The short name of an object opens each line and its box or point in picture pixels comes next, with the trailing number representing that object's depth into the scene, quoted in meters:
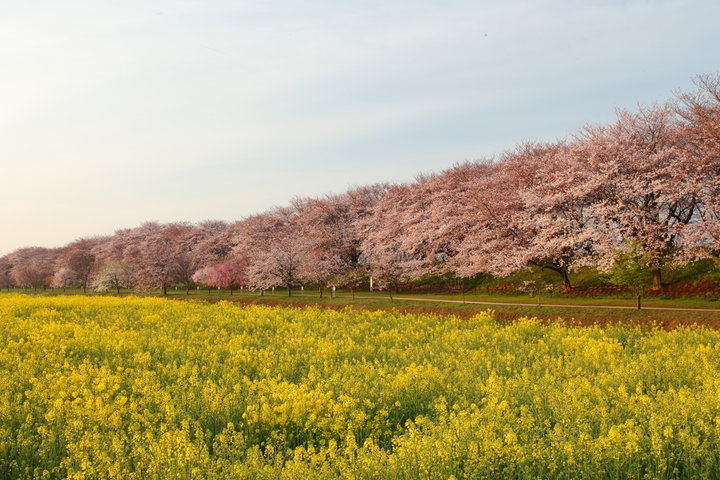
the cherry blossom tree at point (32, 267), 113.56
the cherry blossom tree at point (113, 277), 81.06
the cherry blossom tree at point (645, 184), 37.06
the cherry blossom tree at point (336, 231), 62.25
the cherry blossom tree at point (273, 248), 58.22
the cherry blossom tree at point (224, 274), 67.38
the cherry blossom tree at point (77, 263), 103.81
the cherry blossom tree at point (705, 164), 32.86
